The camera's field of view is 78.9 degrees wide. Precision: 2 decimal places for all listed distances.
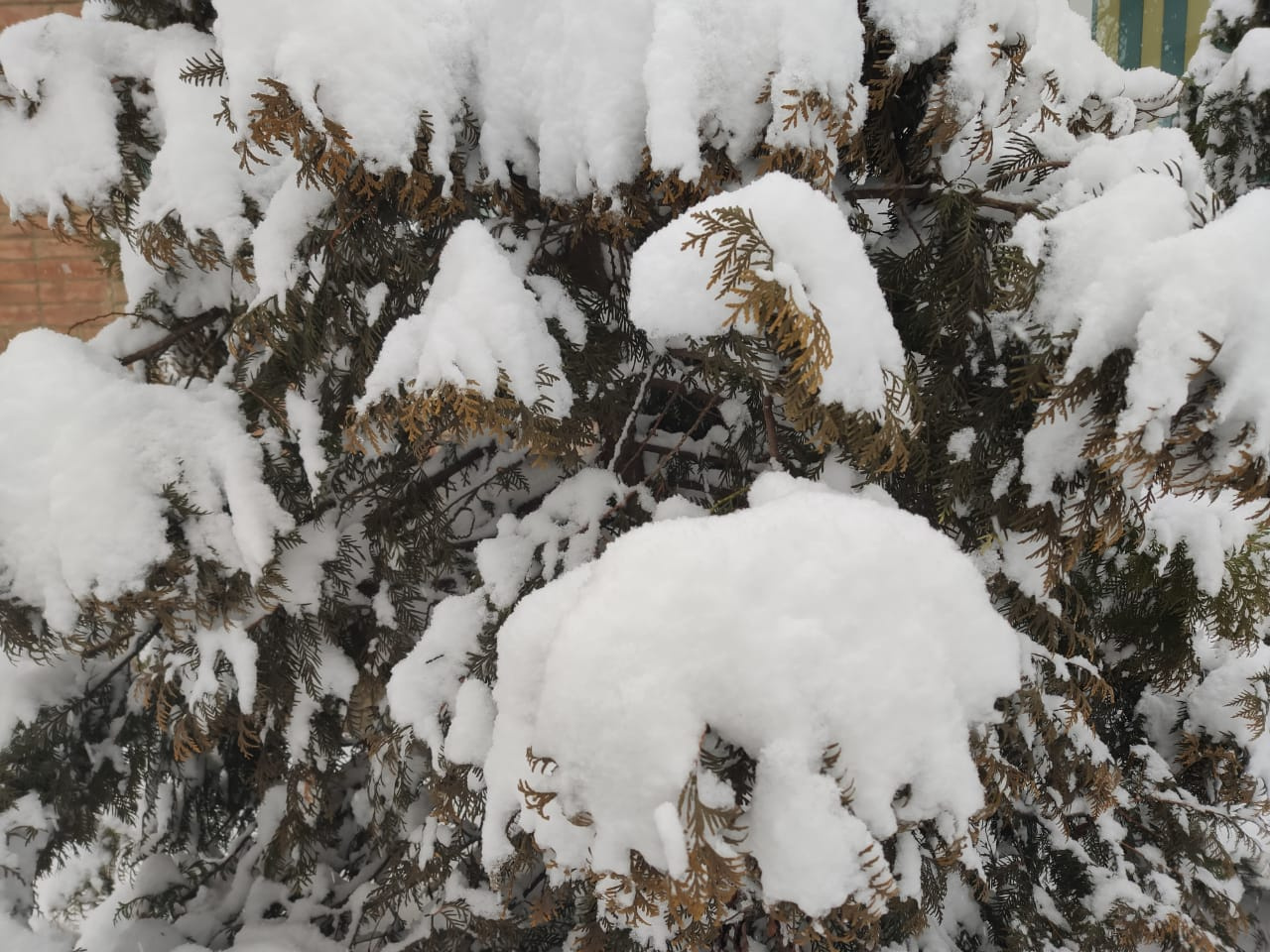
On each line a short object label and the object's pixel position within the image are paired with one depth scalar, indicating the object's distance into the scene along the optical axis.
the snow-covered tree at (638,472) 0.93
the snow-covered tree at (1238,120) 3.32
